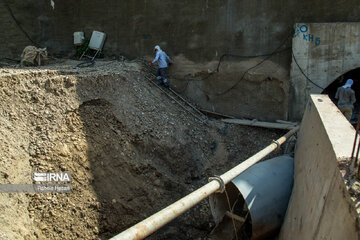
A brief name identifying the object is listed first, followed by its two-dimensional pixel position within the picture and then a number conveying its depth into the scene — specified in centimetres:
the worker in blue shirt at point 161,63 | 930
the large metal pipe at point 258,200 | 482
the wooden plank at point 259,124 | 805
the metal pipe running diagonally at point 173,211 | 263
